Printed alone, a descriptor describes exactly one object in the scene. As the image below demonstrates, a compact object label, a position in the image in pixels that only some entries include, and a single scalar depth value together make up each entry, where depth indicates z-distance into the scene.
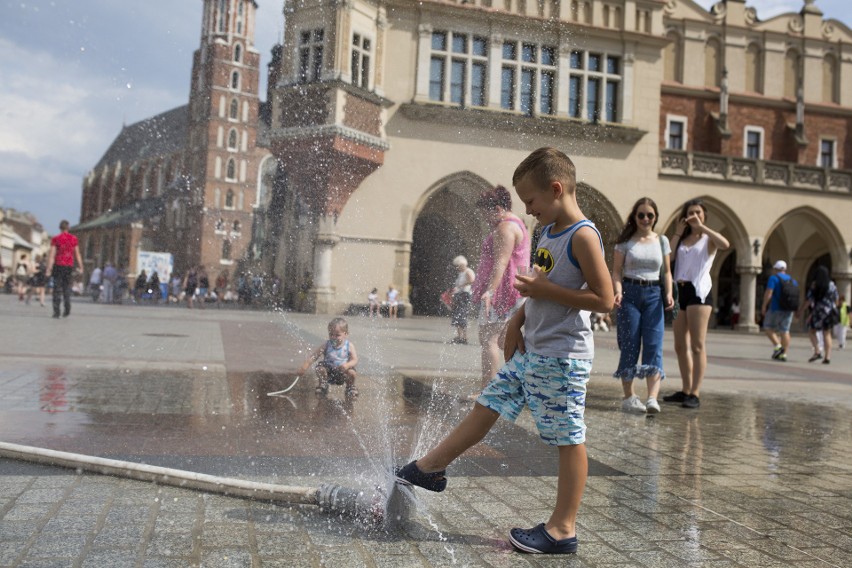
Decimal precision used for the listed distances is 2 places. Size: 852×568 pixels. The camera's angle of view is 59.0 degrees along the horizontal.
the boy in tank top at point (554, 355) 2.76
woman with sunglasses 6.43
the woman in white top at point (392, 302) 19.73
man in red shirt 14.75
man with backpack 14.59
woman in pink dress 5.32
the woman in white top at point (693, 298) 6.95
